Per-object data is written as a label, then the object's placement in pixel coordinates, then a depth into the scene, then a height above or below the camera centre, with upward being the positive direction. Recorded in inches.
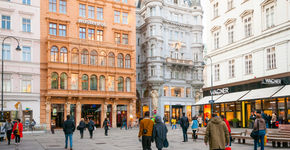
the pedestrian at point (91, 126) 1045.2 -103.9
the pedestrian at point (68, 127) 709.3 -72.2
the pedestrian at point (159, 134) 484.1 -60.9
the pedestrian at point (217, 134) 401.1 -51.4
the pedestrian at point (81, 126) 1045.8 -103.4
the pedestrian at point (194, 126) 885.2 -90.2
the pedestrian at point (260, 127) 582.6 -62.3
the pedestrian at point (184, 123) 849.5 -80.2
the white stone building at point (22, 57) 1712.6 +204.3
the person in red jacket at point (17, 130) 809.4 -89.2
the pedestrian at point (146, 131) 489.1 -56.9
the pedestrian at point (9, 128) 881.5 -93.0
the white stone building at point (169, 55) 2459.4 +303.1
